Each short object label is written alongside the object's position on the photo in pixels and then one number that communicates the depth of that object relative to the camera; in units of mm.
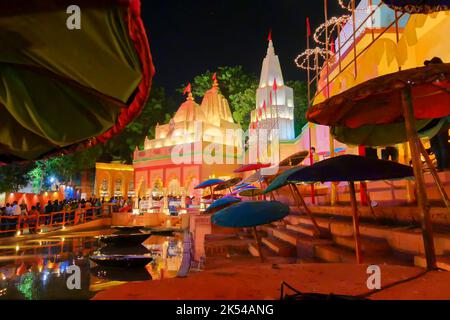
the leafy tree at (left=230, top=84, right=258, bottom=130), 36750
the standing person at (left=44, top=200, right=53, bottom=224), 18125
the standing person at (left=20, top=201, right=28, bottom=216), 16908
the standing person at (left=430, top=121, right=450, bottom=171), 5865
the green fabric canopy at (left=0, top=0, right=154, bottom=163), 1935
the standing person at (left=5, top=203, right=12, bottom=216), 15659
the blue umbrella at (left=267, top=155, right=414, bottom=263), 3309
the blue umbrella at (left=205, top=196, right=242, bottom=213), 8252
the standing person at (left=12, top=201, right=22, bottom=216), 15742
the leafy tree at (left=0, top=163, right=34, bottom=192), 19409
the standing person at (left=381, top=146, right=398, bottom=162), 7770
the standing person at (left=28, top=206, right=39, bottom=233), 15562
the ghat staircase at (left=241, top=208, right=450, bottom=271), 3859
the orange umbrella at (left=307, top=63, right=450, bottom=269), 2799
